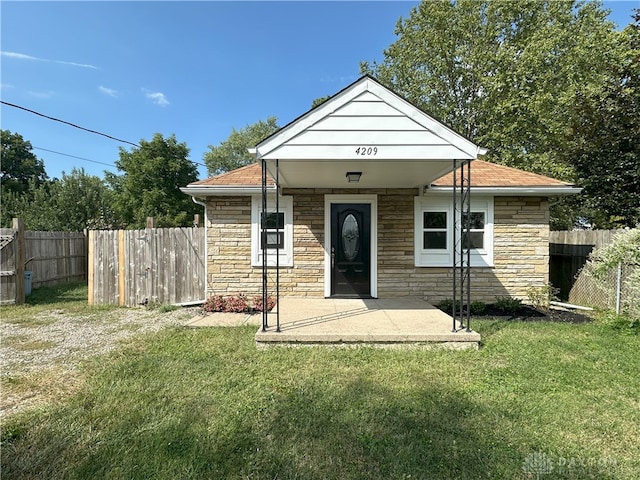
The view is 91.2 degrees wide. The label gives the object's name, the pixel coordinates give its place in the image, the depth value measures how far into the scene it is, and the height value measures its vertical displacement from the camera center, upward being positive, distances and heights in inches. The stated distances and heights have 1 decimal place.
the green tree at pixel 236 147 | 1430.9 +410.9
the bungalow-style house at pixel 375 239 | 277.7 -0.9
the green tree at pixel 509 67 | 520.7 +318.5
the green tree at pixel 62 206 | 607.8 +61.2
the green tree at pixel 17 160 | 1173.4 +286.6
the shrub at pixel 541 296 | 271.1 -49.5
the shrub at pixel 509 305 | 256.8 -54.9
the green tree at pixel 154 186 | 915.4 +150.1
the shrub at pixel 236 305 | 261.9 -57.6
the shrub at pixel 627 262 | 209.8 -16.0
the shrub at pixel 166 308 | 272.8 -63.4
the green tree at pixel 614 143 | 422.9 +139.9
